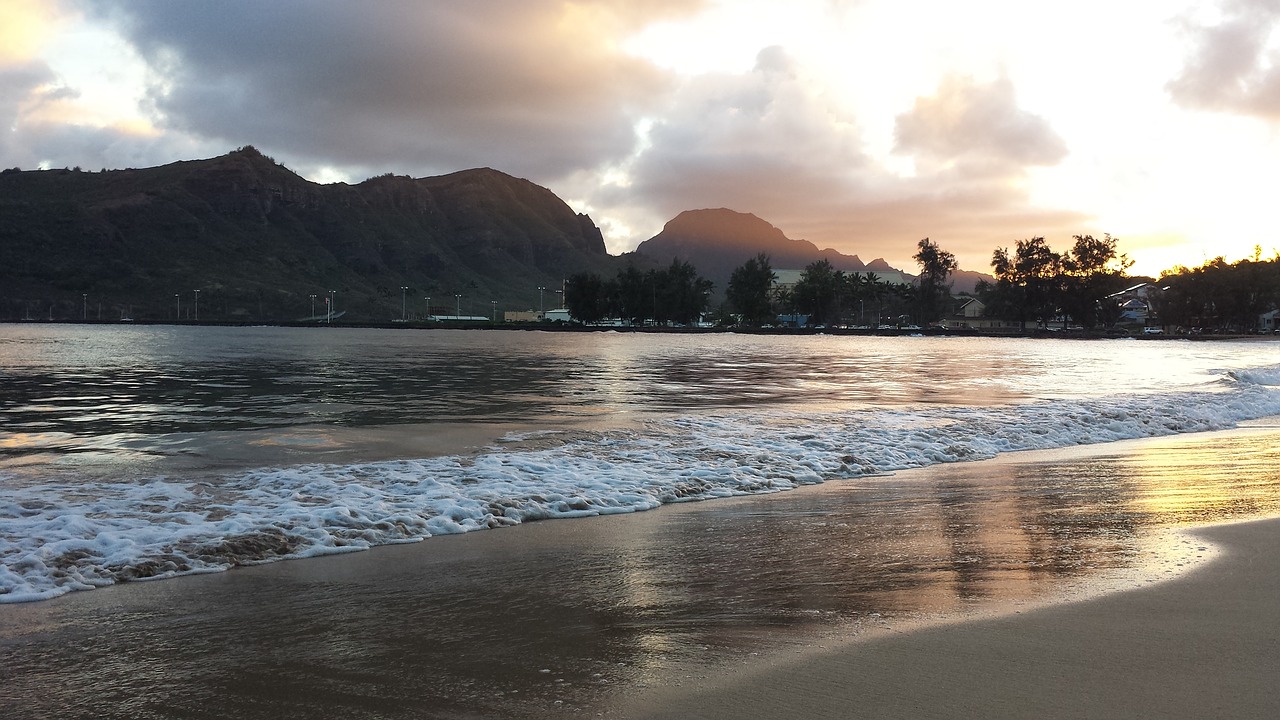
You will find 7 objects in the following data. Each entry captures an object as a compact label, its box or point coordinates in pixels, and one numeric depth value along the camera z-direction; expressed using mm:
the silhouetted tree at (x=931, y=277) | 173500
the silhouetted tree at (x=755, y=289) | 172750
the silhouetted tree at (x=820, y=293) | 174125
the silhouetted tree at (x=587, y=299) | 183250
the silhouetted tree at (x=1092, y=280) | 158500
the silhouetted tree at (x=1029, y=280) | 161625
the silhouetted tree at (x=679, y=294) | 184000
